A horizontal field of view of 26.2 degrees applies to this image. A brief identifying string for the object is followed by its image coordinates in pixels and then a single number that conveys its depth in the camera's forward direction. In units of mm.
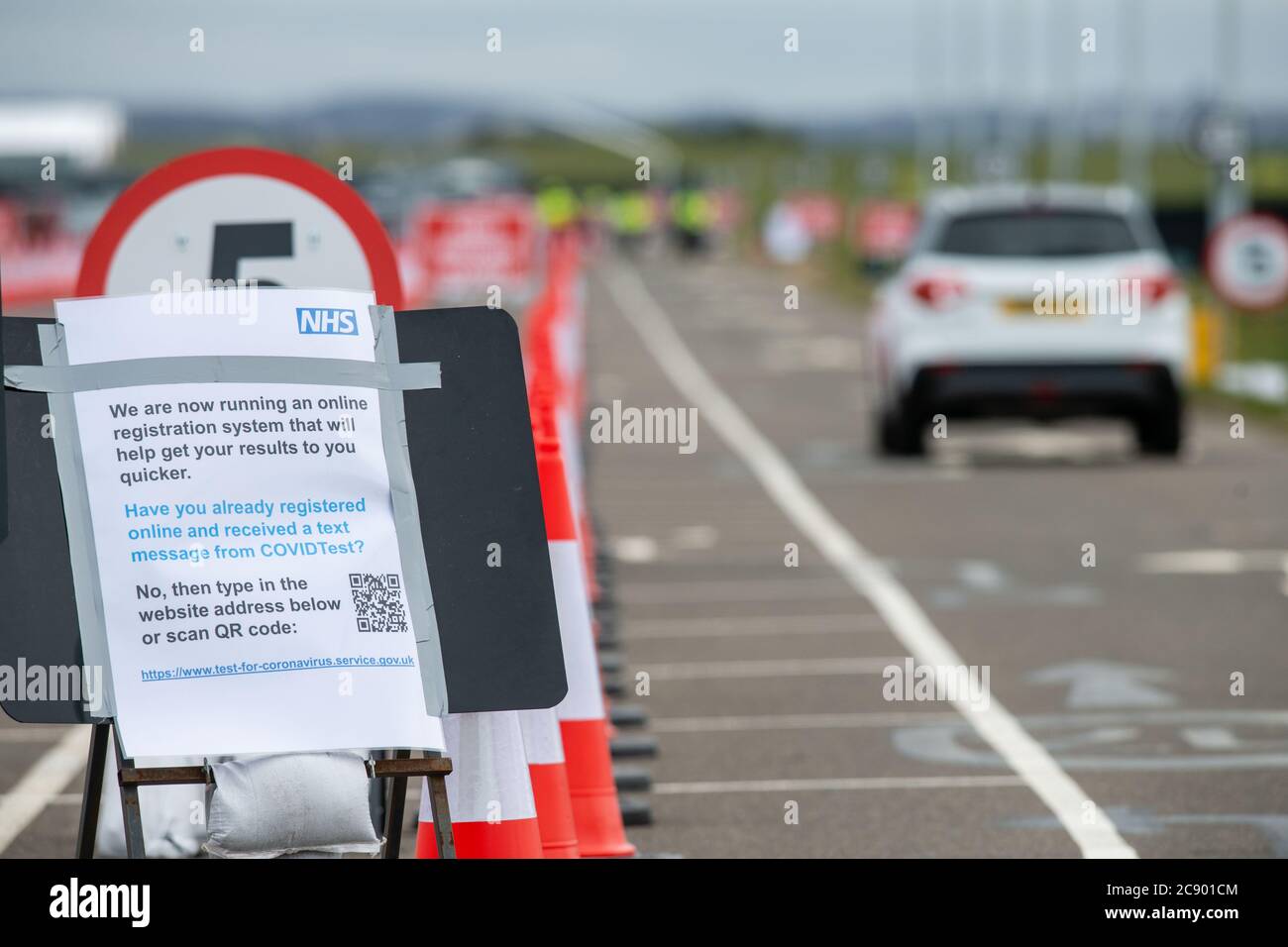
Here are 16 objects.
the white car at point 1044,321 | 18812
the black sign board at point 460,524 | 5500
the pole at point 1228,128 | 30281
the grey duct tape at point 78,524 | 5477
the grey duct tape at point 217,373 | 5582
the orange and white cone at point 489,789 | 5879
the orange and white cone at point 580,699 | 7031
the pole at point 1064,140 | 57156
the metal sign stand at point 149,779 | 5461
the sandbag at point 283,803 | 5566
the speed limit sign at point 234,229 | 7051
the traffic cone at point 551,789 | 6402
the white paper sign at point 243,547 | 5508
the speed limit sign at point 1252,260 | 23422
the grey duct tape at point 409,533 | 5641
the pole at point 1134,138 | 40094
